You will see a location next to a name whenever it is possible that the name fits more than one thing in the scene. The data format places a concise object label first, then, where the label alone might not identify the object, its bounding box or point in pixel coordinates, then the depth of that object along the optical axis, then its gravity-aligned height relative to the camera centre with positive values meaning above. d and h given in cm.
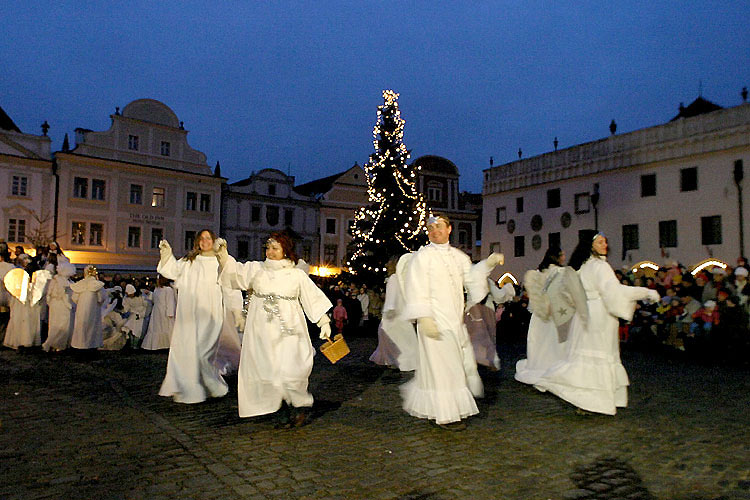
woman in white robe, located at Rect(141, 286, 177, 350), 1359 -102
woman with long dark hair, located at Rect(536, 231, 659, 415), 669 -70
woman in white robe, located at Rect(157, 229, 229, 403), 761 -63
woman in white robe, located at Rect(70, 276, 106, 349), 1295 -83
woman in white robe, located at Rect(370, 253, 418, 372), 1049 -111
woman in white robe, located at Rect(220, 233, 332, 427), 639 -60
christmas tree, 2419 +276
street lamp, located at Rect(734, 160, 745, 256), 2822 +457
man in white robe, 610 -42
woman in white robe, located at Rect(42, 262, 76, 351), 1323 -81
